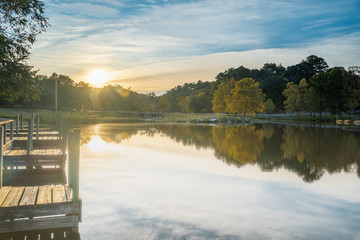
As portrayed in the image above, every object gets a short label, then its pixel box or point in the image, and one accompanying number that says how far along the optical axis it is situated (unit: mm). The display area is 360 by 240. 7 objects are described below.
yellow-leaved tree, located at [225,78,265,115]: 60250
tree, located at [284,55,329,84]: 104188
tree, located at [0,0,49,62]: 15172
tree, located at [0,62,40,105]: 19344
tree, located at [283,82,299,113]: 68438
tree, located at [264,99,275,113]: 81875
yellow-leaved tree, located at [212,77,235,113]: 73531
